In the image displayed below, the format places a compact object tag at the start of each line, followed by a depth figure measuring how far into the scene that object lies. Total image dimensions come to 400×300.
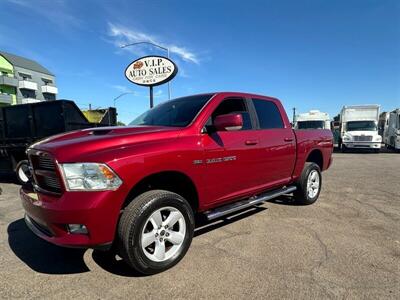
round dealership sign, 12.33
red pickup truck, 2.66
